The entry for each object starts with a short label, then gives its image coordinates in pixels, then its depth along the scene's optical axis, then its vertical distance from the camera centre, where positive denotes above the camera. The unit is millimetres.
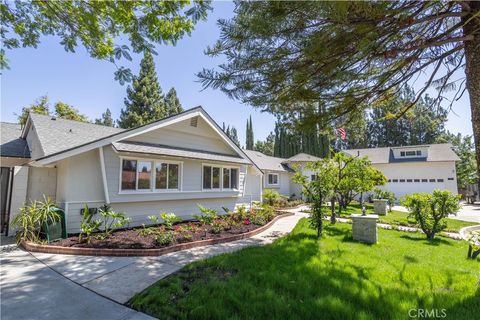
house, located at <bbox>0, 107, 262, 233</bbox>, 8602 +678
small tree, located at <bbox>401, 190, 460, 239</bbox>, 9422 -967
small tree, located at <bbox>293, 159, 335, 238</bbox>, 8555 -282
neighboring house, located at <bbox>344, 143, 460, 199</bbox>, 25203 +1707
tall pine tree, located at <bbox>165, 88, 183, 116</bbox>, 40438 +13839
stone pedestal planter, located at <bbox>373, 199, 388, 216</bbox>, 16312 -1569
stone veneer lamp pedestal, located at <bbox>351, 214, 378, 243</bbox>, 8359 -1559
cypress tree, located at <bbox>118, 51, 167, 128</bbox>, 34219 +11258
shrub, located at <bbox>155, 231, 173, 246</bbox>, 7414 -1694
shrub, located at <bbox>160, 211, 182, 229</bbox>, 8785 -1299
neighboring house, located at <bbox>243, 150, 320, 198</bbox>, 23234 +1173
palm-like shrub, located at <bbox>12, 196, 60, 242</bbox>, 7418 -1108
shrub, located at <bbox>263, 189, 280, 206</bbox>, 19578 -1095
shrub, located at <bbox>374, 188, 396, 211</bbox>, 18500 -969
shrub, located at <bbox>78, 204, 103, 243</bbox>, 7480 -1324
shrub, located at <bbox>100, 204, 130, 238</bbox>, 8141 -1267
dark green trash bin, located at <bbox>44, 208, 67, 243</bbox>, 7495 -1424
